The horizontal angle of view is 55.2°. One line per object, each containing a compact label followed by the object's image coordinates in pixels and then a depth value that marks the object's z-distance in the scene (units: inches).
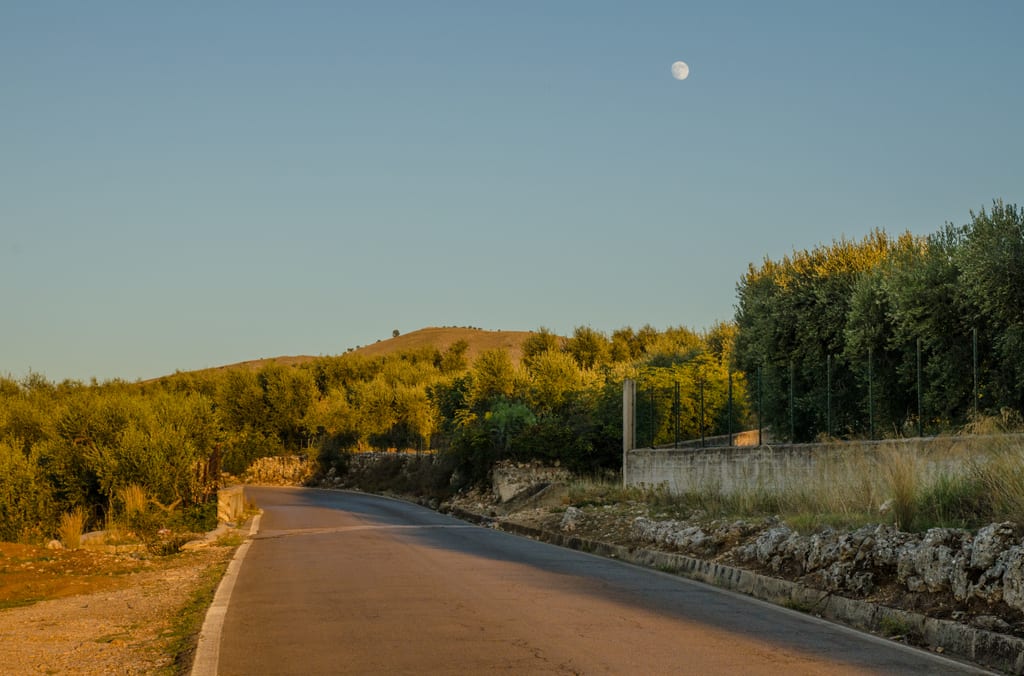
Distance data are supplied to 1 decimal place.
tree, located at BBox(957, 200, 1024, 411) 940.0
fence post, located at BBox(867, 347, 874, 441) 949.8
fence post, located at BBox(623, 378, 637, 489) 1432.1
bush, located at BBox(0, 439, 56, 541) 1246.3
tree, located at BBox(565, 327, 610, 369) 3826.3
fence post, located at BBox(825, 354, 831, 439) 1001.6
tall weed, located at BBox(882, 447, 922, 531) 545.0
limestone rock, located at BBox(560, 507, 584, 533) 967.6
